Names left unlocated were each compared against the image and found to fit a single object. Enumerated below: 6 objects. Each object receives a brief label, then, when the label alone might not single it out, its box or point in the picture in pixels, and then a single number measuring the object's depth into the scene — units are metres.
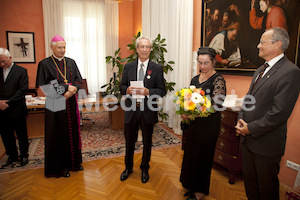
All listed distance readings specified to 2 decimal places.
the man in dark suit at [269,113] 1.62
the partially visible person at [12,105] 3.11
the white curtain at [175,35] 4.52
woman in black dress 2.10
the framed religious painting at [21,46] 6.63
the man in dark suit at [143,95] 2.68
